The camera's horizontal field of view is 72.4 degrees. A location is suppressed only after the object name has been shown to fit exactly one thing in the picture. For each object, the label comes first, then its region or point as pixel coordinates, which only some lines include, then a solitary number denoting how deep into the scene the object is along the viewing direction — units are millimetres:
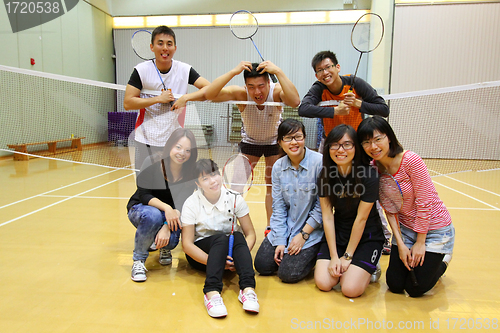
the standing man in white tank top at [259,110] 3244
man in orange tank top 3105
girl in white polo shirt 2574
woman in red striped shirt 2520
